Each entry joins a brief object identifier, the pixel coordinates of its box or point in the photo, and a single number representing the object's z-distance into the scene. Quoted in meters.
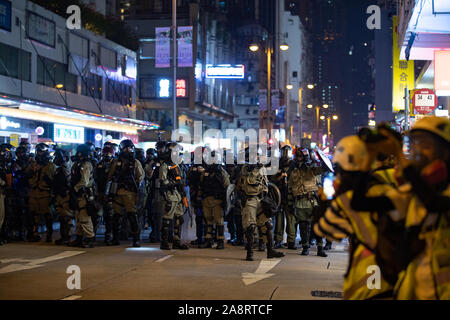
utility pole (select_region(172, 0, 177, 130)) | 25.84
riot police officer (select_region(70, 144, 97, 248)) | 13.58
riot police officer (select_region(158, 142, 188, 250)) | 13.40
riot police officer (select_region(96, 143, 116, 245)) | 15.02
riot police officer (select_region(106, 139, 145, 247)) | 14.01
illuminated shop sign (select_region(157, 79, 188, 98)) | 49.94
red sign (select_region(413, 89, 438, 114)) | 18.58
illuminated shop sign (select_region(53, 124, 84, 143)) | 28.03
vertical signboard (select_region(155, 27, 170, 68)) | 28.31
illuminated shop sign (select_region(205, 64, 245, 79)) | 38.88
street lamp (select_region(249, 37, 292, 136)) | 37.00
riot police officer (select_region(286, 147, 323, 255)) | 13.63
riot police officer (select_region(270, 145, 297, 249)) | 14.54
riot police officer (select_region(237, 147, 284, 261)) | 12.59
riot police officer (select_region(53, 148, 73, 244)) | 14.12
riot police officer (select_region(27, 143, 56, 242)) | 14.45
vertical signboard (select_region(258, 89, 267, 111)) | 43.20
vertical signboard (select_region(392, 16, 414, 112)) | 33.25
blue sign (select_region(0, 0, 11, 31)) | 23.70
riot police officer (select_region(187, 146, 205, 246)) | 14.65
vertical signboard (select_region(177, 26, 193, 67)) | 28.45
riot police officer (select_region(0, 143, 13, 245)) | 13.71
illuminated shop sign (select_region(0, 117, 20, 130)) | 23.14
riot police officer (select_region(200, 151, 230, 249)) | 14.15
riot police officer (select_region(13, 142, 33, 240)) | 15.10
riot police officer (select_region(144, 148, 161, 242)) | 14.65
